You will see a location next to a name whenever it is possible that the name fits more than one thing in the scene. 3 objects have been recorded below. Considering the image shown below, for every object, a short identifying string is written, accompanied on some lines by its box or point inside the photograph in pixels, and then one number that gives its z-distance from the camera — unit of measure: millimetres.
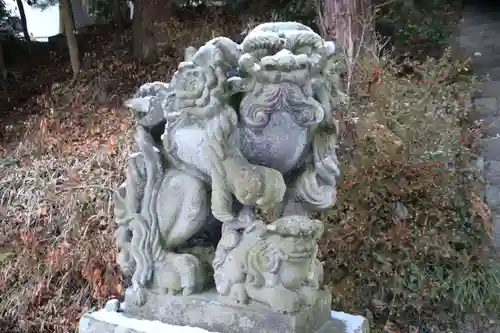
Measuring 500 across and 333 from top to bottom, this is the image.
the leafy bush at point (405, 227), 3133
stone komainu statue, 1500
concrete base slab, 1629
